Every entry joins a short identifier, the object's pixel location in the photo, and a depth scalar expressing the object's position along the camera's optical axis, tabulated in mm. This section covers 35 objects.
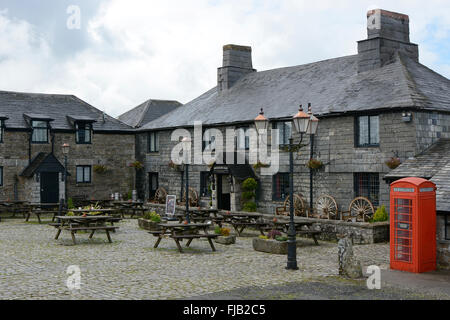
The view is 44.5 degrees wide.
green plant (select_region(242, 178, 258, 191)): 24531
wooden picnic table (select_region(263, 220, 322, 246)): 16953
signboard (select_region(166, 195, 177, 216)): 21766
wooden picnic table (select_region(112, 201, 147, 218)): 26752
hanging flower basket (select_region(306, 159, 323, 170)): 22016
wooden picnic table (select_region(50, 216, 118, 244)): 17219
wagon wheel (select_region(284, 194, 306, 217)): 22531
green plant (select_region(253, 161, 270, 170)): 24734
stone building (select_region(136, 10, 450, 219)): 19828
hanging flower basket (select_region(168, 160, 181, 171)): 29447
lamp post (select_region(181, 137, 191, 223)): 18745
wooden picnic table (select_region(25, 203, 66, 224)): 23469
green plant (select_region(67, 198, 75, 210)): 29386
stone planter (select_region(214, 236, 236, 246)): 17469
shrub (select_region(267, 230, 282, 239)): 16250
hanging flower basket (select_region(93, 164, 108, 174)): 32094
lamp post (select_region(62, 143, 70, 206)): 23016
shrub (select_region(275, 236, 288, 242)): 15586
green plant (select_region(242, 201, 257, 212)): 24611
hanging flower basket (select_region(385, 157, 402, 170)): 19172
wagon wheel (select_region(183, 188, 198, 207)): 28250
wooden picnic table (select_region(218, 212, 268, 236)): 19873
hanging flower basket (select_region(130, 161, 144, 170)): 32562
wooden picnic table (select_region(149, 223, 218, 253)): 15766
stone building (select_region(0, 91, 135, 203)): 29797
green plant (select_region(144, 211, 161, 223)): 21592
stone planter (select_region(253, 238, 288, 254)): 15445
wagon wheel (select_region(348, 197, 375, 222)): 20094
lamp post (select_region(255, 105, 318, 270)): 12891
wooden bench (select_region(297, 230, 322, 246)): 16766
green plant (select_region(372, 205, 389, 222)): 18625
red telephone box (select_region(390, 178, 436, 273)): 12234
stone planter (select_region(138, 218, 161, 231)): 21312
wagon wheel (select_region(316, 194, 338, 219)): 21391
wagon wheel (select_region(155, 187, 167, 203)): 30647
